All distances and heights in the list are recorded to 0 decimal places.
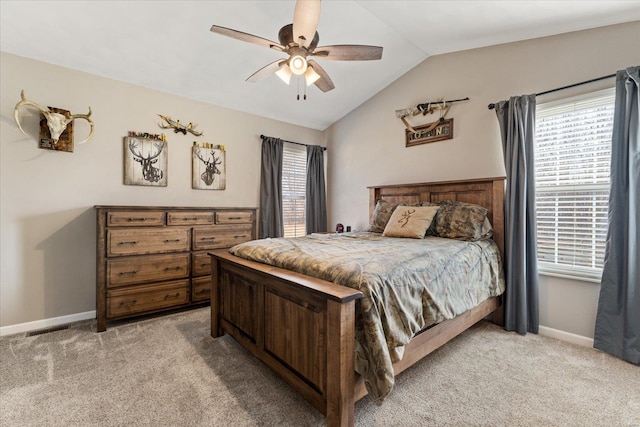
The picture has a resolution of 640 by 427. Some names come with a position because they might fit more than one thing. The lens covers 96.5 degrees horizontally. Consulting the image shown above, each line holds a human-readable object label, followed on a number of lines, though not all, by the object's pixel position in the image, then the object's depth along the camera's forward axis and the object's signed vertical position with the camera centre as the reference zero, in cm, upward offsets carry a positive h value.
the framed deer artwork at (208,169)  366 +58
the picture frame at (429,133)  339 +100
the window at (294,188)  459 +40
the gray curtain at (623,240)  211 -20
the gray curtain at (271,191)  422 +33
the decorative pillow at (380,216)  341 -4
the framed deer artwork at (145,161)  318 +59
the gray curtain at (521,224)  262 -10
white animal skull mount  255 +89
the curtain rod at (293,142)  423 +114
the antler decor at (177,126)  341 +106
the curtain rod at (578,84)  232 +111
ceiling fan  180 +121
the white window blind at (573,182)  240 +28
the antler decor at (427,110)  339 +130
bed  135 -72
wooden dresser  268 -43
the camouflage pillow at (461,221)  270 -8
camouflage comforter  138 -40
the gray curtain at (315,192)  478 +35
